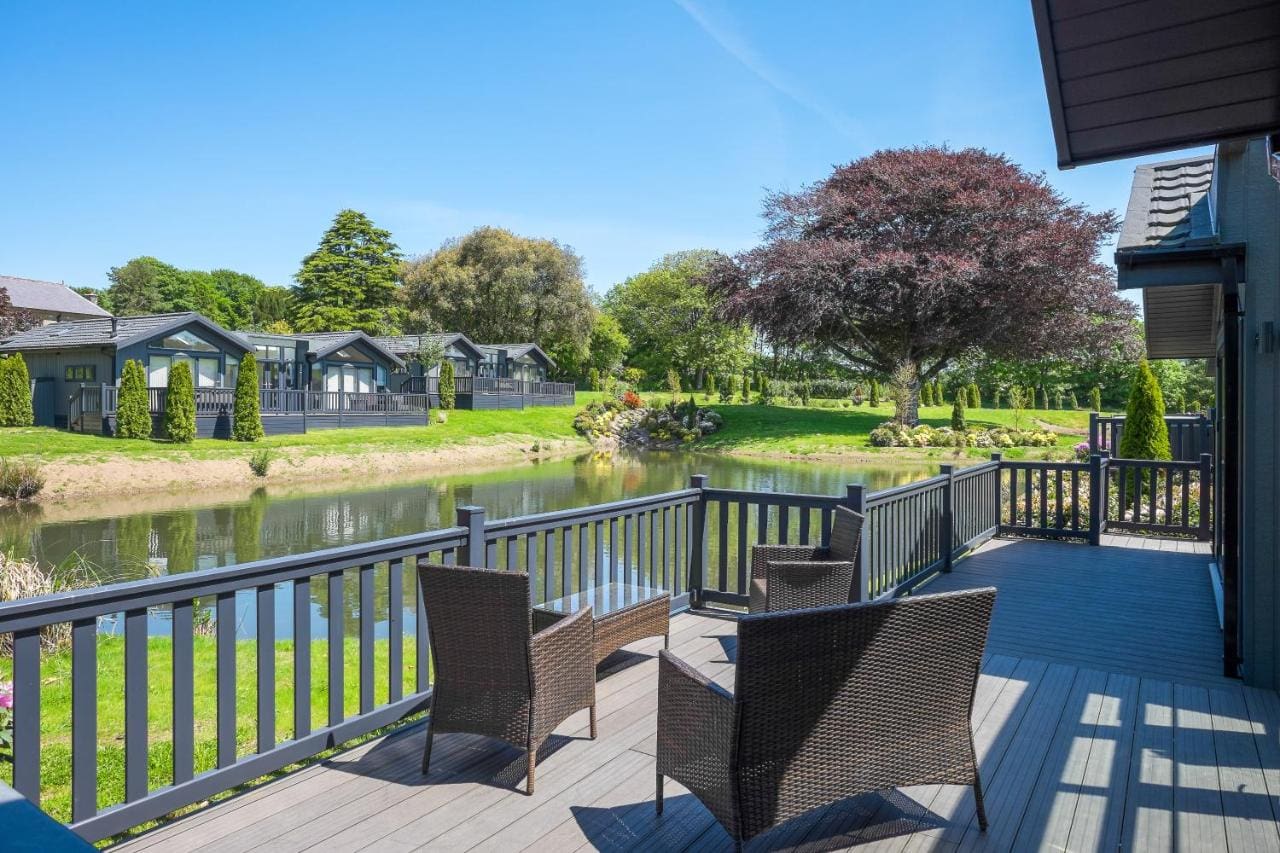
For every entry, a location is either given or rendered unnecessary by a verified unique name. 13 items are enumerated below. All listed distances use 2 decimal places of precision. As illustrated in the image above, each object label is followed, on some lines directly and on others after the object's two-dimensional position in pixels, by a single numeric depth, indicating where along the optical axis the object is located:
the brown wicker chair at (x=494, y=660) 2.83
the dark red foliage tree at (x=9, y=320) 26.91
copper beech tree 24.81
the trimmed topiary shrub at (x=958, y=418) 26.78
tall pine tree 45.66
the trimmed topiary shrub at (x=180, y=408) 20.62
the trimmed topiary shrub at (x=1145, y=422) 10.72
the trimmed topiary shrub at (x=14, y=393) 21.25
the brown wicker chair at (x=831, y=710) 2.18
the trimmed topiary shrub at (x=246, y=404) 22.11
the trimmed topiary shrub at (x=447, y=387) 31.89
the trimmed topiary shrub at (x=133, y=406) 20.55
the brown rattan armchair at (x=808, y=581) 4.11
